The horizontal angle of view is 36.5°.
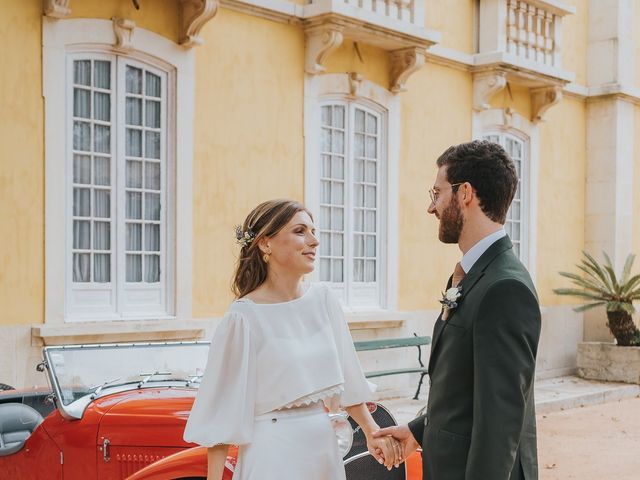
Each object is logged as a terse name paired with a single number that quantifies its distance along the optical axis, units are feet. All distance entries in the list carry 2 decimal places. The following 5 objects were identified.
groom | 9.73
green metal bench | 38.81
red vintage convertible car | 16.65
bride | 11.73
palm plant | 49.73
